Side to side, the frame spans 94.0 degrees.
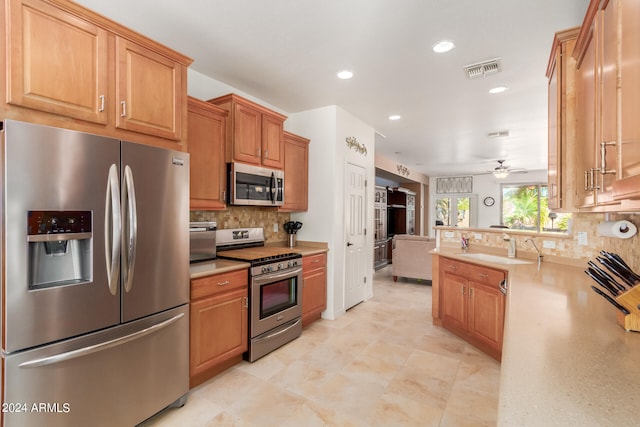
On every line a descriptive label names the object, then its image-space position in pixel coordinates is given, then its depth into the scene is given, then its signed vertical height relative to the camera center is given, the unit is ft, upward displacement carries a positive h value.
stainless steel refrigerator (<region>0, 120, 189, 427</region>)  4.56 -1.16
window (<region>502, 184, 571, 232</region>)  30.45 +0.51
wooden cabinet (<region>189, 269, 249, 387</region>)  7.41 -2.93
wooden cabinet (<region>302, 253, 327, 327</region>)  11.26 -2.89
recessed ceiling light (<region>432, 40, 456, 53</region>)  7.84 +4.51
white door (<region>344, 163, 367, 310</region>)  13.62 -0.99
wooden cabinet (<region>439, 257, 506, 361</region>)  8.94 -3.00
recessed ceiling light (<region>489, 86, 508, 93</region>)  10.68 +4.52
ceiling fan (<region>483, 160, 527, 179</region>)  24.61 +3.54
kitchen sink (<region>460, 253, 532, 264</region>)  9.49 -1.54
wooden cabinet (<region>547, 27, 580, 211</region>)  5.51 +1.80
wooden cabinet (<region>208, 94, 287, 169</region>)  9.62 +2.81
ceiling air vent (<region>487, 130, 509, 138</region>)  16.46 +4.52
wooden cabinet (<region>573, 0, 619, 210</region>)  3.06 +1.43
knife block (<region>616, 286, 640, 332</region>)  3.74 -1.19
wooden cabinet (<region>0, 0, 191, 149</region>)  4.81 +2.62
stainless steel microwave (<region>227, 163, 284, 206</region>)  9.66 +0.98
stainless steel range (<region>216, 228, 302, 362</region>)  8.95 -2.43
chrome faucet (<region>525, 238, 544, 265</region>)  9.34 -1.17
